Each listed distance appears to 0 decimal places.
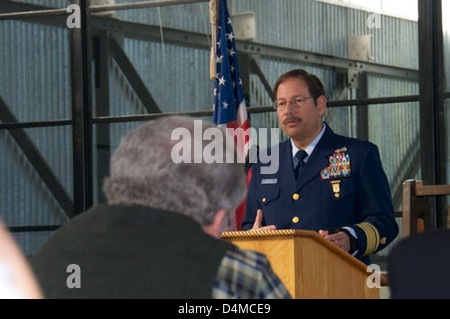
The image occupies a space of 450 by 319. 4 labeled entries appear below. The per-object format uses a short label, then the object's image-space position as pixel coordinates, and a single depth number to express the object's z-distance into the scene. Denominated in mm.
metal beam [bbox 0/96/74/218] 7992
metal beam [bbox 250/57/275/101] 7461
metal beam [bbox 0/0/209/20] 7910
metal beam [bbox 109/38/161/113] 7883
